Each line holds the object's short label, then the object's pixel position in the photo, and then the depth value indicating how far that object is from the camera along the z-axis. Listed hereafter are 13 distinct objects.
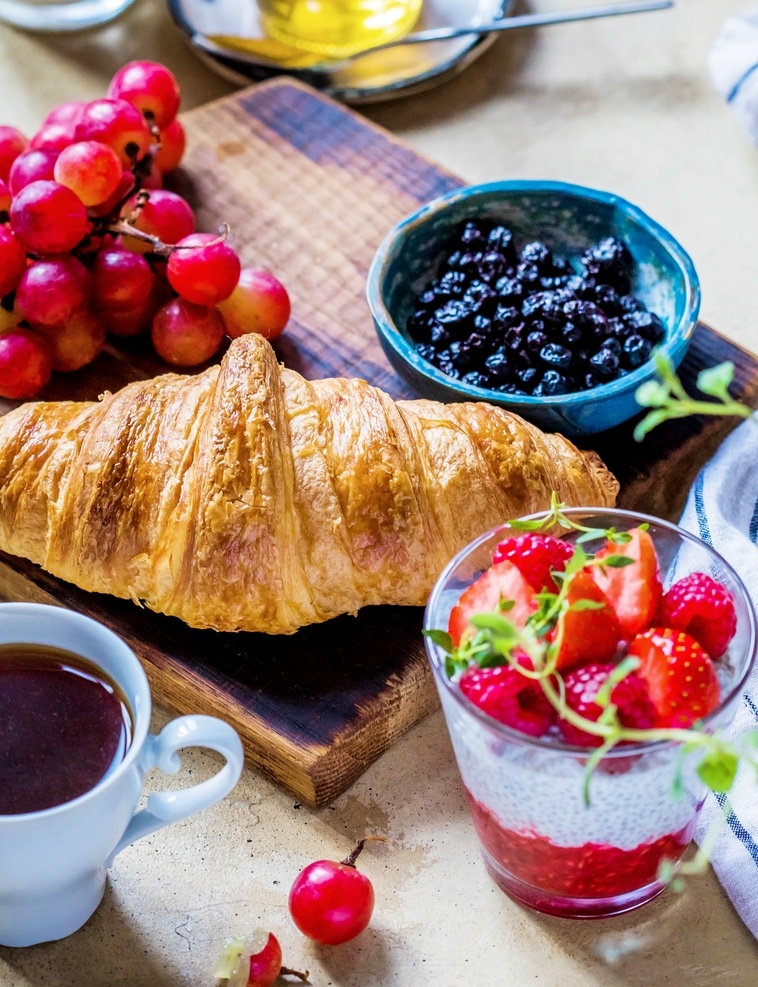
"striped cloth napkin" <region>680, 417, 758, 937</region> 0.61
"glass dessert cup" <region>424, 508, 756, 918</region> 0.57
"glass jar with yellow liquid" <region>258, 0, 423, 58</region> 0.85
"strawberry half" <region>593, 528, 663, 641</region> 0.58
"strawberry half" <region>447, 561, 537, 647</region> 0.58
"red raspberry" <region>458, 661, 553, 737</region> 0.57
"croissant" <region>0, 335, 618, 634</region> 0.64
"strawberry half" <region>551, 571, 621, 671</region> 0.57
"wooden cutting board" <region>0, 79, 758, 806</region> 0.64
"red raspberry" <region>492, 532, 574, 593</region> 0.59
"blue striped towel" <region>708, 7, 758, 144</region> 0.82
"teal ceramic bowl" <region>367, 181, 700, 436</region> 0.68
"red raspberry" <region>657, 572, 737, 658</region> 0.58
